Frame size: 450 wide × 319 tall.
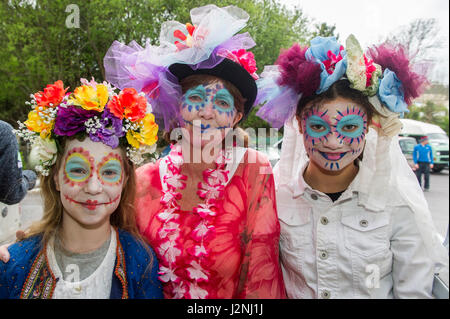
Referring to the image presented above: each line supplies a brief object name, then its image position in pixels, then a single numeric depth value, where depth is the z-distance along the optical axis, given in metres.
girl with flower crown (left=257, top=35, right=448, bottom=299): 1.74
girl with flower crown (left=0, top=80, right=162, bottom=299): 1.58
